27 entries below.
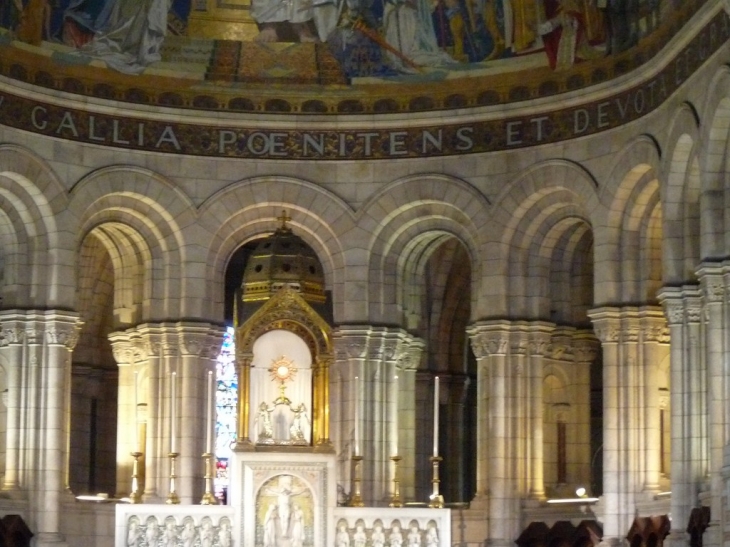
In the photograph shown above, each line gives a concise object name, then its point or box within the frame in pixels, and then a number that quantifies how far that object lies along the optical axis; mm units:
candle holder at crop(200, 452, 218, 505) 39188
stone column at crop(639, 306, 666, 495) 40938
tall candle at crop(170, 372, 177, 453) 43312
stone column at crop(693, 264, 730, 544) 37125
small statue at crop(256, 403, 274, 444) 38594
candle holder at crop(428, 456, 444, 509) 39312
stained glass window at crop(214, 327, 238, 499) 47719
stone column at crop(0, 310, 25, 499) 41969
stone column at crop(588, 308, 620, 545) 40906
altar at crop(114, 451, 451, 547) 38094
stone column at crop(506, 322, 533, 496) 43031
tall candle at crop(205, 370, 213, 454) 39281
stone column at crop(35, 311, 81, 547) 41844
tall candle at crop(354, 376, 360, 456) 43719
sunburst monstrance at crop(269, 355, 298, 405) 39000
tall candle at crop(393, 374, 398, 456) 44438
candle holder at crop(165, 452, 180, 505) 39341
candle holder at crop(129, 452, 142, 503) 40062
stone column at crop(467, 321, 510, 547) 42781
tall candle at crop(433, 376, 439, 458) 39281
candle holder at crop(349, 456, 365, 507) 39219
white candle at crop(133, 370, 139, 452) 44406
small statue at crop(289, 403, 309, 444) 38469
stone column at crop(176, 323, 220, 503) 43438
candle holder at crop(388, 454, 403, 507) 39875
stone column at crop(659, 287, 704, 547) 38562
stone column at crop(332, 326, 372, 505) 43969
